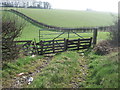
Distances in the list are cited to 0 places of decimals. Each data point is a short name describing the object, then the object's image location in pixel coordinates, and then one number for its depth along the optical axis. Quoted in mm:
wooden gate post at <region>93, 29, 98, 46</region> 14133
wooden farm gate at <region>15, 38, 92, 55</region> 11772
